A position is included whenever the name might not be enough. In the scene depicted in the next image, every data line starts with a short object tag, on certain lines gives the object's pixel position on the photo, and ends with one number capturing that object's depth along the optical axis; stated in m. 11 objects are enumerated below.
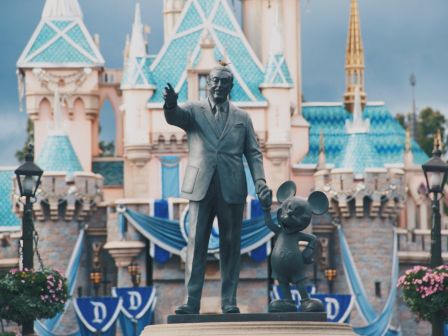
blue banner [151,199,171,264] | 66.06
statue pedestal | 27.02
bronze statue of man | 28.31
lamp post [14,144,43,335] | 39.12
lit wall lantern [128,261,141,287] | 66.44
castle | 66.56
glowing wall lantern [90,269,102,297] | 68.69
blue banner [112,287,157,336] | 63.50
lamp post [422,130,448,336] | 38.19
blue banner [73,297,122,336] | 62.84
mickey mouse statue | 28.52
